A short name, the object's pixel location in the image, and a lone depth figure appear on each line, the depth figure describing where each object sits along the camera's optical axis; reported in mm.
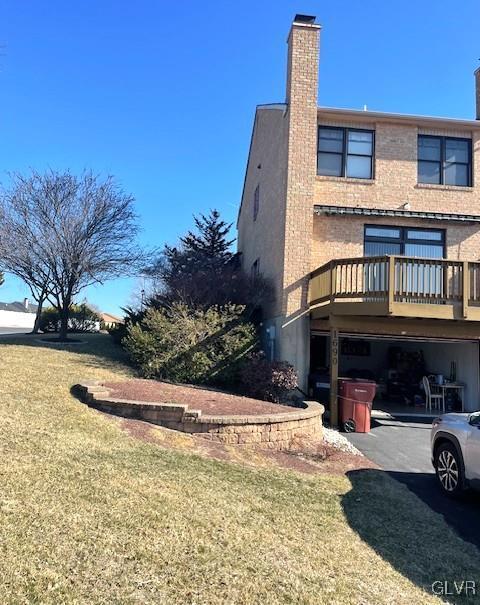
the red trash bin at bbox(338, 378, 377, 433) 10797
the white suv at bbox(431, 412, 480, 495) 6066
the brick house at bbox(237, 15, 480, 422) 12844
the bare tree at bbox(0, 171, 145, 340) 16266
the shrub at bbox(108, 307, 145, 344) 15319
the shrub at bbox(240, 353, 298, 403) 10992
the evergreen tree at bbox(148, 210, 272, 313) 13555
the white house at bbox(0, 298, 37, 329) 53200
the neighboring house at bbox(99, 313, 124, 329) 64019
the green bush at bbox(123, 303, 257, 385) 11453
